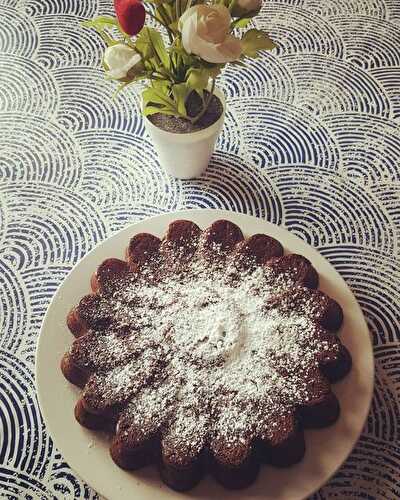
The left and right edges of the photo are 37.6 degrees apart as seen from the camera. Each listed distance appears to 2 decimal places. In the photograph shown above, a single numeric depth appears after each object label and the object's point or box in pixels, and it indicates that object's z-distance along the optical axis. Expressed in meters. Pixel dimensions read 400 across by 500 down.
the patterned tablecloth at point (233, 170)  0.96
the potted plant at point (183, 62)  0.86
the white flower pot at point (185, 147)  1.11
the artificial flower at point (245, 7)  0.90
